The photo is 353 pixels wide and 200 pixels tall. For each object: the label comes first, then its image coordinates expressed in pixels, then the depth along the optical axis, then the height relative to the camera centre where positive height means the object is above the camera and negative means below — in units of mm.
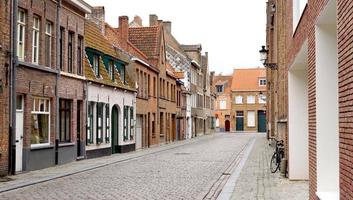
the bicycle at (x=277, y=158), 19562 -1356
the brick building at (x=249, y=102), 91688 +3291
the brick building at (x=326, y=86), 5891 +486
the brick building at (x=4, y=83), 17656 +1290
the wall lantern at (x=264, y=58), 23631 +2796
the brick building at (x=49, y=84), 19734 +1511
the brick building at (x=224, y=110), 98688 +2049
